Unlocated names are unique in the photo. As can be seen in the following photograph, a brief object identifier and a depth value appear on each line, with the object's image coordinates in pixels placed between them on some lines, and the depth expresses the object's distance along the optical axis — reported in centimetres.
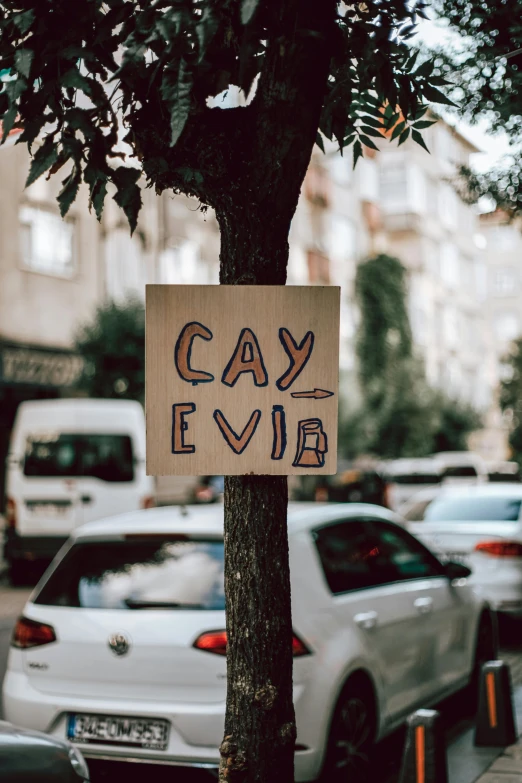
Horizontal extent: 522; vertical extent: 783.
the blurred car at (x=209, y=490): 2642
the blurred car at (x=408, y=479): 2664
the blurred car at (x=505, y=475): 3002
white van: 1664
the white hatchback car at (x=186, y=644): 554
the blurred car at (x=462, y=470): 3011
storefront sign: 2441
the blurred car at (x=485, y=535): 1116
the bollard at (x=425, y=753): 526
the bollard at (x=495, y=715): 686
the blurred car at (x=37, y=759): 412
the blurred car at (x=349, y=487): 2703
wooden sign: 350
